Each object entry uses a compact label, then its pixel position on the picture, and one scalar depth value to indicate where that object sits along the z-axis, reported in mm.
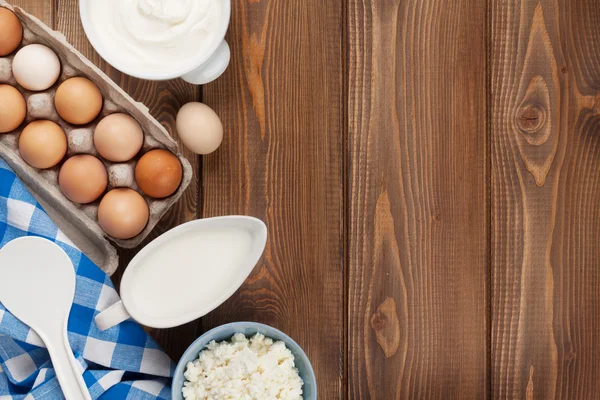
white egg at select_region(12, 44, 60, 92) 611
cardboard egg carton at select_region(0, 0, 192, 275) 624
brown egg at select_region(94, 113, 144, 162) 612
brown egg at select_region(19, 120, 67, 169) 607
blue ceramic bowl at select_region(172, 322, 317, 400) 625
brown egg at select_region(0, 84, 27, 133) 608
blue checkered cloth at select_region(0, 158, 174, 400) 633
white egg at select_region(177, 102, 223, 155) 648
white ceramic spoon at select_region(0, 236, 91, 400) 625
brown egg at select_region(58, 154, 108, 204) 609
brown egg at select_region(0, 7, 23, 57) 611
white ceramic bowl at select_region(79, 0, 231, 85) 622
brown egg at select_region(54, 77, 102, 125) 612
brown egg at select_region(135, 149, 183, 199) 616
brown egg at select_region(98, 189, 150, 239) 611
